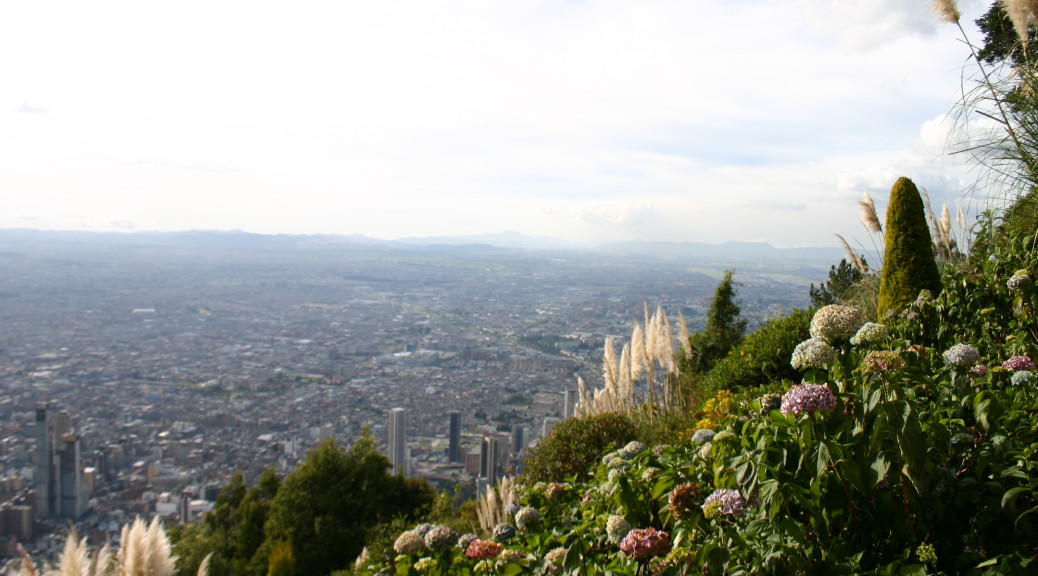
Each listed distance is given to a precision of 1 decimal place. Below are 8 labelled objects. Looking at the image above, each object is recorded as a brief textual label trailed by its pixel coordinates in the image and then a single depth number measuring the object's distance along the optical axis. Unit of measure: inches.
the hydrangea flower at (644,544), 79.7
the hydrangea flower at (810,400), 69.6
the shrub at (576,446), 256.2
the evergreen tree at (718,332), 413.4
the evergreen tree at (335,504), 338.3
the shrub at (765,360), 263.3
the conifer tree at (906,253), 216.5
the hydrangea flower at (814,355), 87.1
